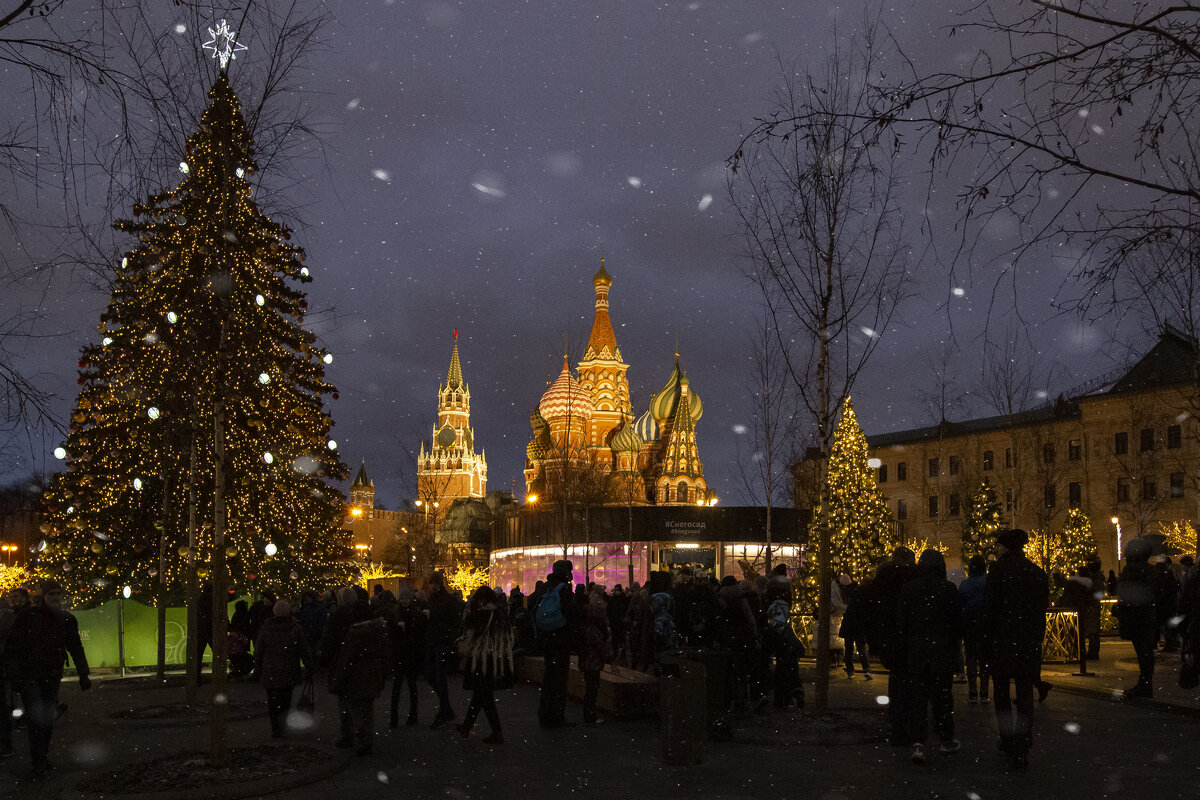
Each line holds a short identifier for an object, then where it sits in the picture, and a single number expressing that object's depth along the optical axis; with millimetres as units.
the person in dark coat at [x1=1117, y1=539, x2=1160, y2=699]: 13500
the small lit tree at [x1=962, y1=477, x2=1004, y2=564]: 34312
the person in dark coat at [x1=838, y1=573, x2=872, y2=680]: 16594
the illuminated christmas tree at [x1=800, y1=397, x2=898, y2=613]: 30797
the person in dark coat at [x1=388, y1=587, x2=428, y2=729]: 13234
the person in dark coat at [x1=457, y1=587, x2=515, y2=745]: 11250
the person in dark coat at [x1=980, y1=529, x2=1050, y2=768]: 8812
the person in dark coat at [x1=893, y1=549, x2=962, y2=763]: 9258
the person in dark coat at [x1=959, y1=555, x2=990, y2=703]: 12023
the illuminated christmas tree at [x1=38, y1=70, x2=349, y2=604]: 10836
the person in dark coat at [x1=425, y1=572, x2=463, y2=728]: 13000
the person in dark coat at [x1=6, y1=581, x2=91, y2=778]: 9648
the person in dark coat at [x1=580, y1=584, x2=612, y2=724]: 12922
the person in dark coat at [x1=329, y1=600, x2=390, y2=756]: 10516
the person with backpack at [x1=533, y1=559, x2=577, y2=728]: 12062
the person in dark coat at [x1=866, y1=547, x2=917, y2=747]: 9781
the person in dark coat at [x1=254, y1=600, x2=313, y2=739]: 11453
